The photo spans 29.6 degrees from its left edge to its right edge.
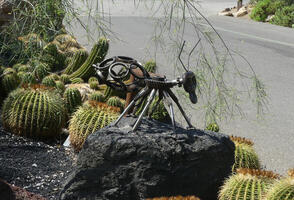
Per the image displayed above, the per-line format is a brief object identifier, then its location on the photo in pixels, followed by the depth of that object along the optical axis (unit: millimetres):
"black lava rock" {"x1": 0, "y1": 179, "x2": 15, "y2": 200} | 4488
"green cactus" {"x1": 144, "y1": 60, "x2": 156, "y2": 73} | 7320
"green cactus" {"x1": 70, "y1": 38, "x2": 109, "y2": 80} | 8258
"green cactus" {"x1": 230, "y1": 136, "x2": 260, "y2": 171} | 5129
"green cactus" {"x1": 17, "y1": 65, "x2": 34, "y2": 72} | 7987
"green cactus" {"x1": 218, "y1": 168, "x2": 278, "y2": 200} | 4195
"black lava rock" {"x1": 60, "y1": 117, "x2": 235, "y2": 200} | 4184
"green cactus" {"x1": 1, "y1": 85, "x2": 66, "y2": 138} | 6328
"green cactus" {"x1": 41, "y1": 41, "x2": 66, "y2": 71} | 9078
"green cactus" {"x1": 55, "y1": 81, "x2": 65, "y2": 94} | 7503
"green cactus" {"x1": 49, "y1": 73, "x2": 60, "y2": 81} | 8080
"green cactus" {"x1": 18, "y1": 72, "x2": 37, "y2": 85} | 7195
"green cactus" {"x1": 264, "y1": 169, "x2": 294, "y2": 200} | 4012
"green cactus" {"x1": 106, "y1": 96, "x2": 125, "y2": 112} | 6672
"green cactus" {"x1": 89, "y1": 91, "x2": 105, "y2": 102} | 6898
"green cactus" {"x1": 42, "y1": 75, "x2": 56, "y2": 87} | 7432
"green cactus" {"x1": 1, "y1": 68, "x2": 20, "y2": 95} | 7730
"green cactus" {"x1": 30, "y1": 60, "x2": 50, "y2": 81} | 8086
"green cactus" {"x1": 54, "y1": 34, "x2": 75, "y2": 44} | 9266
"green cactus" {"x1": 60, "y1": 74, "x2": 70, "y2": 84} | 8320
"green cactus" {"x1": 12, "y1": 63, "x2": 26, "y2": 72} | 8445
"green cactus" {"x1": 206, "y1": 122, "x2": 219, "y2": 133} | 5938
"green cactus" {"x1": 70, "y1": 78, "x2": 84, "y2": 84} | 8289
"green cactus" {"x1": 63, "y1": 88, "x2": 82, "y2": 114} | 6949
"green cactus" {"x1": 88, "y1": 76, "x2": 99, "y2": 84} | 8039
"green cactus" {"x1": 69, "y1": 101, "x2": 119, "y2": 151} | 5695
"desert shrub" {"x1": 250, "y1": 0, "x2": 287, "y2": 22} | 18641
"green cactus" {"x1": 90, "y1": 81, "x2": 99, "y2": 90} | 7719
